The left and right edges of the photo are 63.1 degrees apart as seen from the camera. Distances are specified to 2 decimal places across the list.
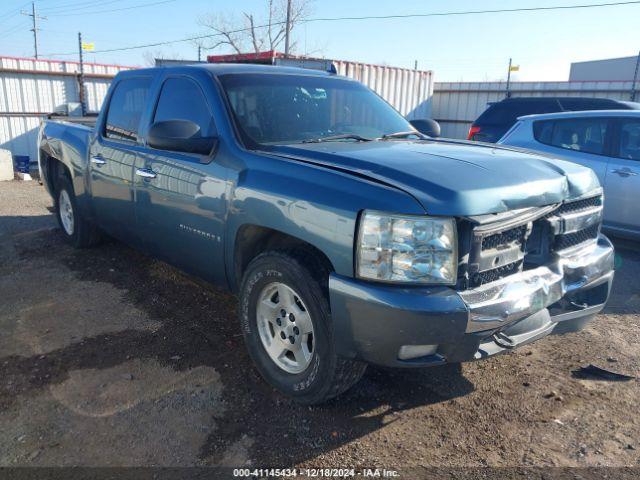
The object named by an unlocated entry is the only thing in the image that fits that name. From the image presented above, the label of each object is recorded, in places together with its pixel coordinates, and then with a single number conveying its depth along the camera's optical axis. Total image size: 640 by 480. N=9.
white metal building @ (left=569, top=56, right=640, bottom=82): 38.90
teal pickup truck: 2.46
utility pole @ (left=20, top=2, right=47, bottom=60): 42.49
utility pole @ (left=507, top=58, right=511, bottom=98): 16.11
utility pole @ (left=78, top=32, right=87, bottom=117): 15.14
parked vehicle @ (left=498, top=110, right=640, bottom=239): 5.89
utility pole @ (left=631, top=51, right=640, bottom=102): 13.70
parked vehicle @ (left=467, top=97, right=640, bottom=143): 9.80
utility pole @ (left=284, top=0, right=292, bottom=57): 33.79
